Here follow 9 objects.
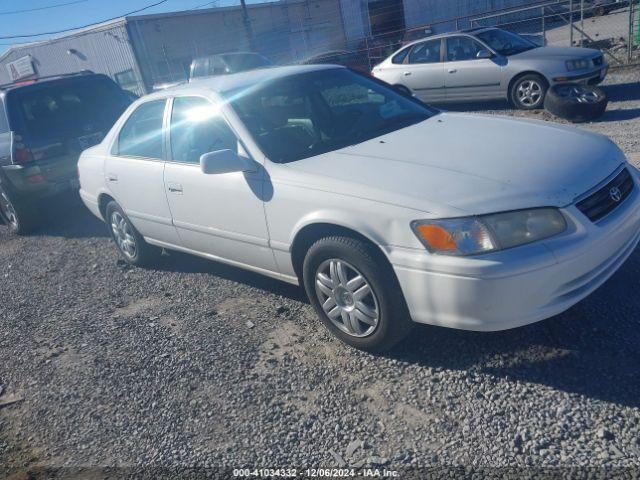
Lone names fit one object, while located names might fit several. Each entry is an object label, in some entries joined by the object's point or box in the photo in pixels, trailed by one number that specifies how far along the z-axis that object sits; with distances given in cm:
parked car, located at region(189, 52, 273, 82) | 1589
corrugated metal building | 2461
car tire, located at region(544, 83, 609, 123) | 749
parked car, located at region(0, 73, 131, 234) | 659
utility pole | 2478
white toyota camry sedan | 255
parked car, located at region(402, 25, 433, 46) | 1867
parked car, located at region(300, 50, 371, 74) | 1788
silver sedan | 872
